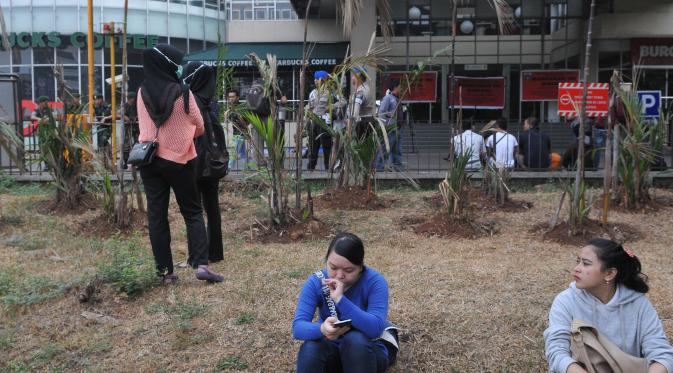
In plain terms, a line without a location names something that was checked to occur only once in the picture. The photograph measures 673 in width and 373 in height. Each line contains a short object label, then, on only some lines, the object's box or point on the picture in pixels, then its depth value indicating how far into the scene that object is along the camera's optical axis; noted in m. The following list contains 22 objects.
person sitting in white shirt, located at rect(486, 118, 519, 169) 9.33
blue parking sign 9.36
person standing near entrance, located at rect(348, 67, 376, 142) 7.84
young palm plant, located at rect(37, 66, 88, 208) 7.70
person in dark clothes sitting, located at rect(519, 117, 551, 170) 10.54
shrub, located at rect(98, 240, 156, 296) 4.97
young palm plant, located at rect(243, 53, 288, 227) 6.59
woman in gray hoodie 3.16
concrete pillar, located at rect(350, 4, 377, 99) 16.47
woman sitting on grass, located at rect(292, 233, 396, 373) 3.35
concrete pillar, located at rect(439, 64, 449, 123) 20.83
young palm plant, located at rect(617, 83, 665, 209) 7.32
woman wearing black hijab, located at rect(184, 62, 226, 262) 5.43
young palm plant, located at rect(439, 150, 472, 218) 6.89
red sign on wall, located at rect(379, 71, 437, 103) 18.53
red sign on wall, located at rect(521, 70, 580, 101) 17.86
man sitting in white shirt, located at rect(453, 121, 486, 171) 8.68
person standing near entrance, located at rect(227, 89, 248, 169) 7.23
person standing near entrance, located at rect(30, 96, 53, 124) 7.83
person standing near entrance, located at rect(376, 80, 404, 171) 8.09
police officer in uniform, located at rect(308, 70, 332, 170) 9.03
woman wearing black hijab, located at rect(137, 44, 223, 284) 4.95
